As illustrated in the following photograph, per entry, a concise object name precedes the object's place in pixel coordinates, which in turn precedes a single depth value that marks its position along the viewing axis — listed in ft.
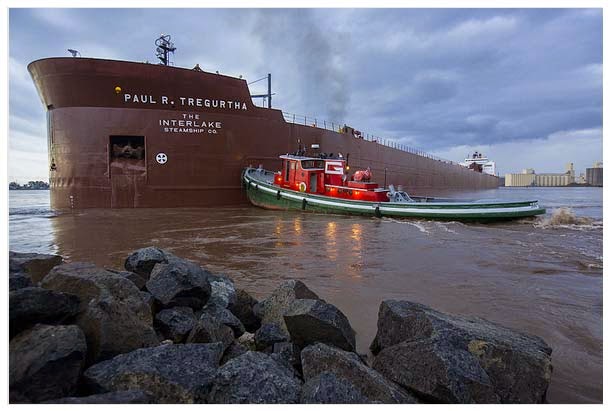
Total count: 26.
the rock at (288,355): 8.14
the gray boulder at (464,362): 6.72
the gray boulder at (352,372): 6.66
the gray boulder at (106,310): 7.22
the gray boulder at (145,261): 12.02
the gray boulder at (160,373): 6.10
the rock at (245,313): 11.13
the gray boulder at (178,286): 10.00
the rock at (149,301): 9.09
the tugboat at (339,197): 42.14
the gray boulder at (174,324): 8.86
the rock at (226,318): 9.75
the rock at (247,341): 9.06
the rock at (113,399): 5.36
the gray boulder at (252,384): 6.22
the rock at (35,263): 9.62
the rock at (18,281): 7.87
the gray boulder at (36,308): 6.73
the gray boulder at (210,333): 8.36
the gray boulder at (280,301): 10.47
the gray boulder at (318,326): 8.79
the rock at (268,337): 9.14
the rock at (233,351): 8.11
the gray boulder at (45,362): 5.81
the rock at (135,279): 10.60
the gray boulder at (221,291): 11.07
